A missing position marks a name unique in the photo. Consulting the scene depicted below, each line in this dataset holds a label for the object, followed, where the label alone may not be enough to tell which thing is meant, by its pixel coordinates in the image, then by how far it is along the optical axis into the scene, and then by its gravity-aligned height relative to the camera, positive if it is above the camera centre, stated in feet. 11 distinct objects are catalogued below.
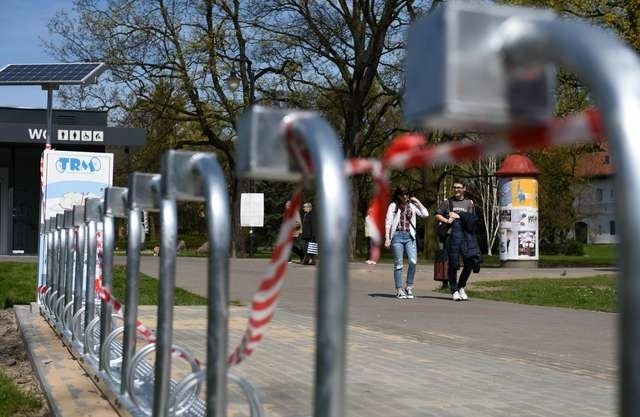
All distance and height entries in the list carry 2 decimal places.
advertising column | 107.34 +3.13
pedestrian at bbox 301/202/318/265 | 93.76 +0.66
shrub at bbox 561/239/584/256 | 215.10 -1.10
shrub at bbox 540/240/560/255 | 219.26 -1.18
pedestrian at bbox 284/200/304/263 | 99.71 -0.54
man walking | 50.29 +0.21
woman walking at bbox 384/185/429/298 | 50.90 +0.45
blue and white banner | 37.58 +2.40
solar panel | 42.83 +7.61
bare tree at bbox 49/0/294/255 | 113.91 +21.23
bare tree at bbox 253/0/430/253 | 110.84 +22.79
